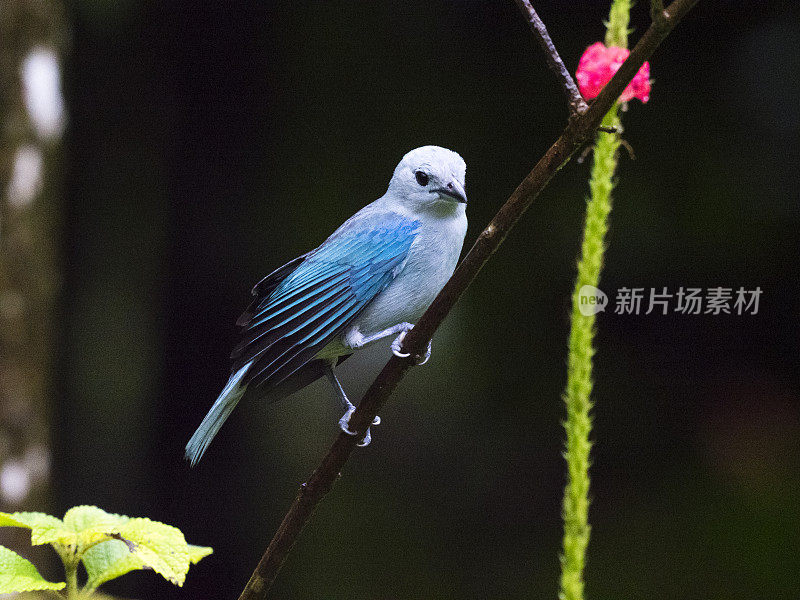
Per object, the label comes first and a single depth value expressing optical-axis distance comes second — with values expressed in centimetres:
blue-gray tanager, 570
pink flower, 567
